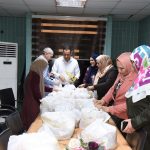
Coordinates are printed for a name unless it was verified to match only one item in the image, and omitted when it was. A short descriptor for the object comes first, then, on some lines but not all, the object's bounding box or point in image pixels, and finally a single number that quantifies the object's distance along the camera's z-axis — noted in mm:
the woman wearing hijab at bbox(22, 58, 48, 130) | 2406
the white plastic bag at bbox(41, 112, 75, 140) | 1394
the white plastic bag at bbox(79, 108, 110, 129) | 1580
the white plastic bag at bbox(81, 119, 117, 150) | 1231
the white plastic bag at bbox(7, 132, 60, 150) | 986
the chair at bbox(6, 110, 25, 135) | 1610
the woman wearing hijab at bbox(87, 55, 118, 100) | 2675
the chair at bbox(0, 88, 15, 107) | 2800
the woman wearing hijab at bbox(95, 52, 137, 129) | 1712
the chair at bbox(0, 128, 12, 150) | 1190
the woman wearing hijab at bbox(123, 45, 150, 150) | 1335
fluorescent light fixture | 3662
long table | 1337
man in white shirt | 3615
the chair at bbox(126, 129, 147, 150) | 1238
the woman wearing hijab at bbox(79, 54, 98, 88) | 3386
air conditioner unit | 4265
